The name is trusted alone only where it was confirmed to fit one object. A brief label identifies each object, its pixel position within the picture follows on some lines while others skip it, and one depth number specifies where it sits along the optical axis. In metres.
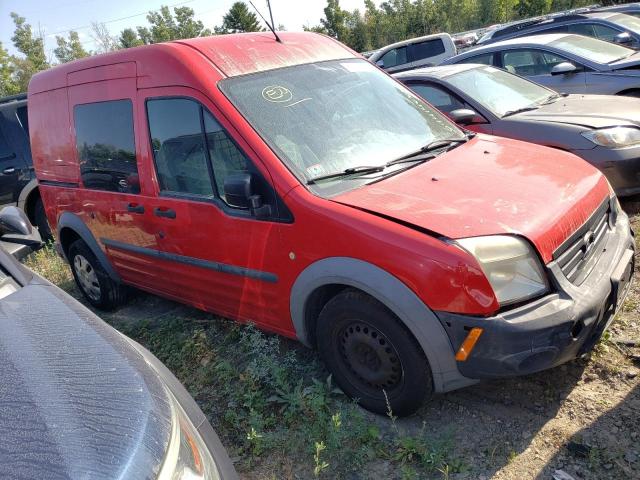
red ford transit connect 2.32
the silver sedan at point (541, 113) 4.42
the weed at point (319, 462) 2.37
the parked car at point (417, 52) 13.48
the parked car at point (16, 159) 7.21
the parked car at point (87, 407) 1.39
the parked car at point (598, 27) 8.19
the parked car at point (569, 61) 6.30
